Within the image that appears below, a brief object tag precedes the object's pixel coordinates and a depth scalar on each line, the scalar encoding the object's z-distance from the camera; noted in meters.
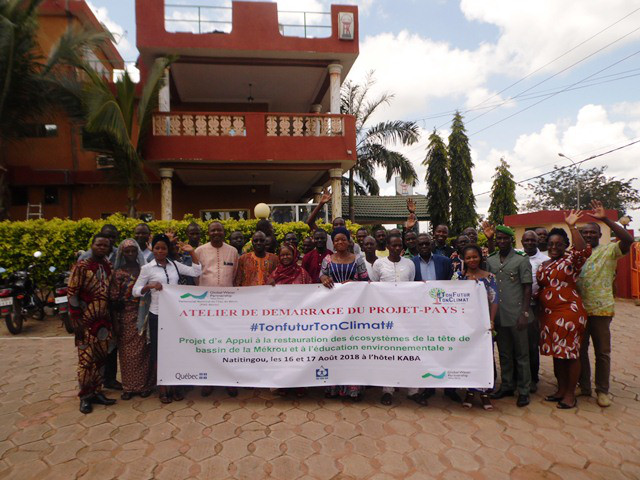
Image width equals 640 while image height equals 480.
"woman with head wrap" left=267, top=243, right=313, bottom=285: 3.79
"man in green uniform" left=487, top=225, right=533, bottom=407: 3.55
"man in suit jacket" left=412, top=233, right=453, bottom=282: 3.79
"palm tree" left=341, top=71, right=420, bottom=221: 15.56
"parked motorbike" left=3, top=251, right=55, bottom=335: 6.34
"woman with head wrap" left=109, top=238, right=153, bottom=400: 3.65
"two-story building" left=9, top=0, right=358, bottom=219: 10.16
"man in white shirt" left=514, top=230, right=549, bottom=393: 3.89
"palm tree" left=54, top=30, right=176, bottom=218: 8.53
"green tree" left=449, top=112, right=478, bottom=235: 17.31
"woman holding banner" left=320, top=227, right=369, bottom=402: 3.67
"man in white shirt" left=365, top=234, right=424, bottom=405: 3.67
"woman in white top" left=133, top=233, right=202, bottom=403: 3.62
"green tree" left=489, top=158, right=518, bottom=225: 18.97
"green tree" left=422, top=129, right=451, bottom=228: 17.39
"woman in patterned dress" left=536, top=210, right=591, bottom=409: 3.47
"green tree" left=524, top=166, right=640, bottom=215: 31.02
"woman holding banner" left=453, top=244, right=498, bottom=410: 3.55
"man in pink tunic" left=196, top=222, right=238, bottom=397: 4.05
